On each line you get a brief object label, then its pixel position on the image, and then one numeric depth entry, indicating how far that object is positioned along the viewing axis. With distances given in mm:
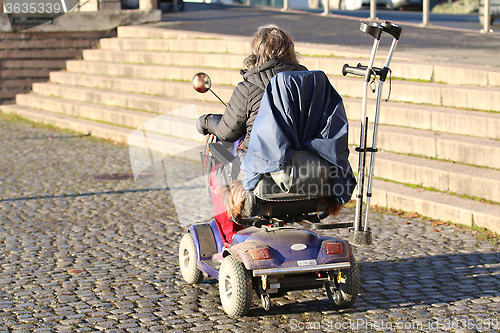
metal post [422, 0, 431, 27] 14227
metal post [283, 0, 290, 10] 18562
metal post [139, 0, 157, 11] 16828
